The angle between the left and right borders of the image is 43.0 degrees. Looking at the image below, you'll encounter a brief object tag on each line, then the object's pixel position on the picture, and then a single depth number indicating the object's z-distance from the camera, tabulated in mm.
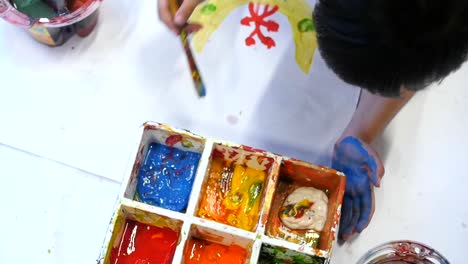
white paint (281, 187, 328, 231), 830
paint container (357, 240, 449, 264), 821
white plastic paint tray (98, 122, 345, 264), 780
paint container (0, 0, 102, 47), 894
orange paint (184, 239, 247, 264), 834
